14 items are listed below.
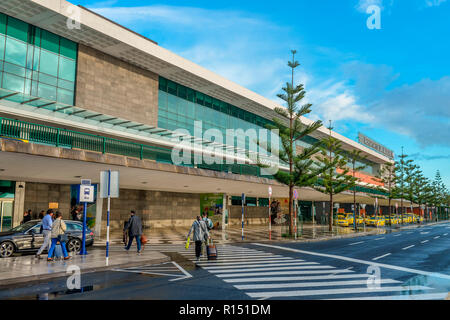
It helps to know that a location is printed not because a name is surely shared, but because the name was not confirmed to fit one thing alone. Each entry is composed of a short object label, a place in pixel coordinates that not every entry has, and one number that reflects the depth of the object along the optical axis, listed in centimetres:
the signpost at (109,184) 1325
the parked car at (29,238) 1435
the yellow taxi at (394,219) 5939
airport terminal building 2014
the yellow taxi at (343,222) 4969
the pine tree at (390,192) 6025
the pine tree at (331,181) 3903
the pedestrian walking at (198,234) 1432
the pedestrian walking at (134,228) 1622
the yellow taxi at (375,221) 5162
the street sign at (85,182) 1452
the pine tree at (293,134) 2925
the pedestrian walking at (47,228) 1353
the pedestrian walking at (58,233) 1317
